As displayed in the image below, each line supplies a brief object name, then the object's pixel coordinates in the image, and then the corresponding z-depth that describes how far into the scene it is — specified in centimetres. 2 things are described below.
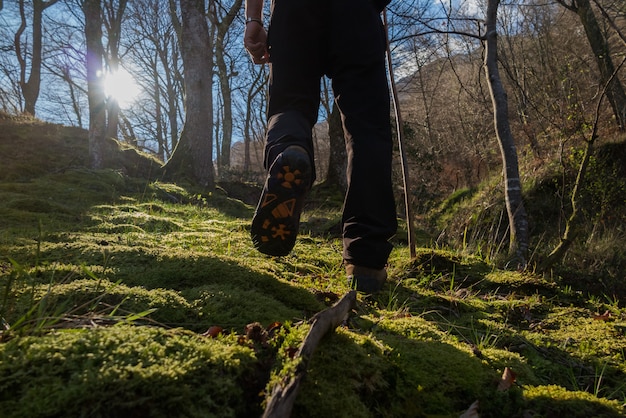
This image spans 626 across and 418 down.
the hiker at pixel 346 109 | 172
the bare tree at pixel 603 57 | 779
